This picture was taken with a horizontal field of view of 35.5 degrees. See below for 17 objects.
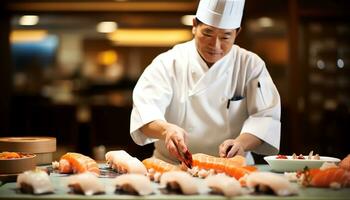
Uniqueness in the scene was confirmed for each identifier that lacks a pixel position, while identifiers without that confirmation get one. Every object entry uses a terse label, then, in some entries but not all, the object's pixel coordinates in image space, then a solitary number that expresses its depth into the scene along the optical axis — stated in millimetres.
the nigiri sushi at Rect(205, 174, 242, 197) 1760
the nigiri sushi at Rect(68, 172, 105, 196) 1793
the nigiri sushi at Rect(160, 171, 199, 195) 1798
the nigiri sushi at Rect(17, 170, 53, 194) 1796
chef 2914
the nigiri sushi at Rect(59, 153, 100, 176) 2238
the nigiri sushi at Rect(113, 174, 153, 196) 1788
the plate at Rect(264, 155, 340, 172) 2434
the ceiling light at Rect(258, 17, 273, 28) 6754
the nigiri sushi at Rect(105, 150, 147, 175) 2225
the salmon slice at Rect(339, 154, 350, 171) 2234
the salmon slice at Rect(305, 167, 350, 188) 1952
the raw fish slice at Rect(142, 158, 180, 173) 2204
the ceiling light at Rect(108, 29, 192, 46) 7770
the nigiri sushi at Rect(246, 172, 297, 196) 1798
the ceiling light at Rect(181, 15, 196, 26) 7347
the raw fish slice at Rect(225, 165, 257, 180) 2115
